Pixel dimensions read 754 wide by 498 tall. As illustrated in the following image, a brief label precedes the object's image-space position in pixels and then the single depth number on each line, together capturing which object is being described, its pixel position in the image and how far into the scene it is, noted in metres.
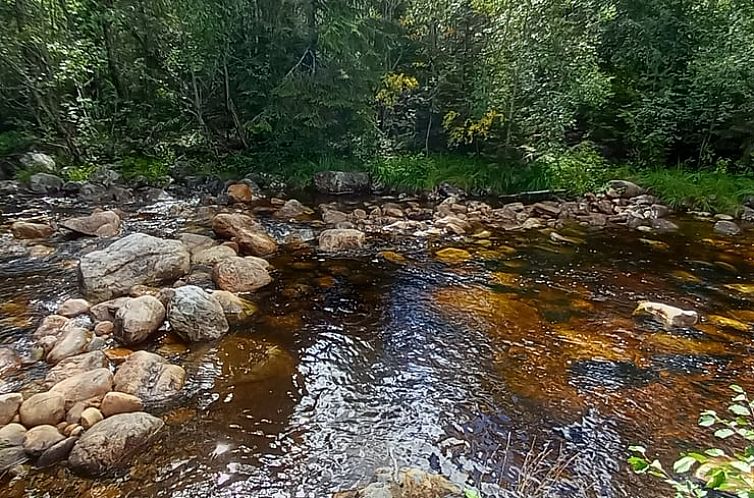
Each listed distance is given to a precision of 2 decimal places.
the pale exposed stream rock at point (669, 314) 4.90
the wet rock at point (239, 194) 9.66
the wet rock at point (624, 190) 10.14
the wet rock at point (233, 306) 4.89
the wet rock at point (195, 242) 6.54
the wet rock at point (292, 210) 8.84
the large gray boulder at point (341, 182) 10.77
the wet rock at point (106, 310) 4.62
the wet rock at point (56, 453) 2.91
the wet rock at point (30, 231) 7.11
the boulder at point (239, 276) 5.53
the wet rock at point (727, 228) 8.23
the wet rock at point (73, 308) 4.74
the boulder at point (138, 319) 4.25
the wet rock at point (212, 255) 6.11
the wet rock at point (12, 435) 2.97
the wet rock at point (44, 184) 9.70
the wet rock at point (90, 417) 3.13
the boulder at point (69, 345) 3.94
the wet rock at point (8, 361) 3.81
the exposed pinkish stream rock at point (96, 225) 7.16
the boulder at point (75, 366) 3.63
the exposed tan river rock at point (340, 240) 7.13
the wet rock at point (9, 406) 3.17
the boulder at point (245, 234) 6.80
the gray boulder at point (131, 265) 5.20
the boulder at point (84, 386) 3.33
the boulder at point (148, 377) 3.58
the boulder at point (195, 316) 4.39
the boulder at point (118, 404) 3.31
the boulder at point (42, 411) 3.17
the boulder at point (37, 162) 10.37
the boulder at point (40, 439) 2.96
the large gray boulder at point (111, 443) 2.87
